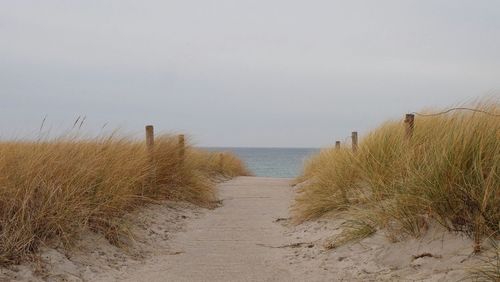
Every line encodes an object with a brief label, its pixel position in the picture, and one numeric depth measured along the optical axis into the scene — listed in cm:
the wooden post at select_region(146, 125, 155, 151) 858
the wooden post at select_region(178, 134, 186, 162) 938
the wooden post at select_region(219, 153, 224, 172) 1774
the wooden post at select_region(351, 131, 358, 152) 864
